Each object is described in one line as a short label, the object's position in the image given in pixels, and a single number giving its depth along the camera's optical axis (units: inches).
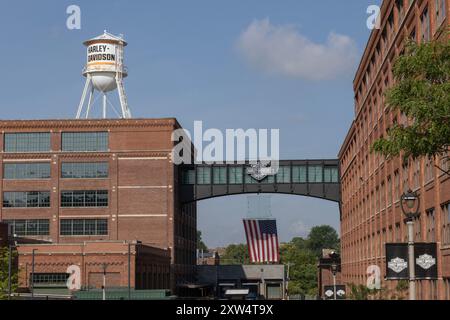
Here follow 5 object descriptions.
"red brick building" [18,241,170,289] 2802.7
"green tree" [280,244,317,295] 5541.3
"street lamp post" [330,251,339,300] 4304.6
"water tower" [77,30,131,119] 3695.9
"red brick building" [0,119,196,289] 3380.9
